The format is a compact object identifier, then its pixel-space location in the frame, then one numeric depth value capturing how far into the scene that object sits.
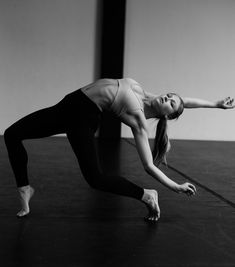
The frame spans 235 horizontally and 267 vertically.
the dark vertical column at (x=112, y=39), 7.54
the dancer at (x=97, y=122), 2.82
